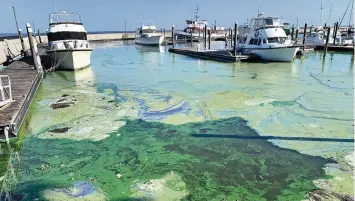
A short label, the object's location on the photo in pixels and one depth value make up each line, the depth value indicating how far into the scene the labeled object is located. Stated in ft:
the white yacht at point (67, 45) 54.90
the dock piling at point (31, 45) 45.66
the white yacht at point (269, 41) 64.90
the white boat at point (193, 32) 156.28
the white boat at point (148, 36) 130.31
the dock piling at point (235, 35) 69.75
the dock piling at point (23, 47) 61.21
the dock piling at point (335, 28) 94.07
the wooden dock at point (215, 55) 68.03
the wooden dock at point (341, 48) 88.38
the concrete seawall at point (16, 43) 70.76
